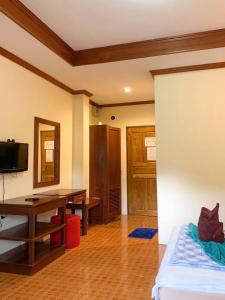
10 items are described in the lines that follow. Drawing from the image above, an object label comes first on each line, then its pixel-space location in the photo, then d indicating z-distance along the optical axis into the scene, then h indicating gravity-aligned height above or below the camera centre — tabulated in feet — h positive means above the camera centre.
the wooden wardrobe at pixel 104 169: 18.06 -0.43
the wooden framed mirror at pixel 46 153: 13.48 +0.58
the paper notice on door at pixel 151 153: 20.25 +0.73
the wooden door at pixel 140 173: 20.27 -0.82
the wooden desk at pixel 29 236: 9.80 -2.79
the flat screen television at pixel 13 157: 10.60 +0.28
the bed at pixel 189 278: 5.68 -2.61
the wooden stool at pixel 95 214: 17.70 -3.43
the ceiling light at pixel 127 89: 17.08 +4.86
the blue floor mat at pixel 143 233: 14.65 -4.05
